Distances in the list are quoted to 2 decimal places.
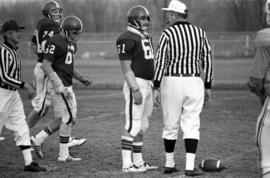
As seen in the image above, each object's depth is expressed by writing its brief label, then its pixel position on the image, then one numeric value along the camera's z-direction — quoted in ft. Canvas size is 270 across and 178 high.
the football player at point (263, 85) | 35.83
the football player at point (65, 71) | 52.54
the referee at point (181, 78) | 47.09
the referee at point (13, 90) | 48.32
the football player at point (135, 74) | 48.57
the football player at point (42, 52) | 61.16
